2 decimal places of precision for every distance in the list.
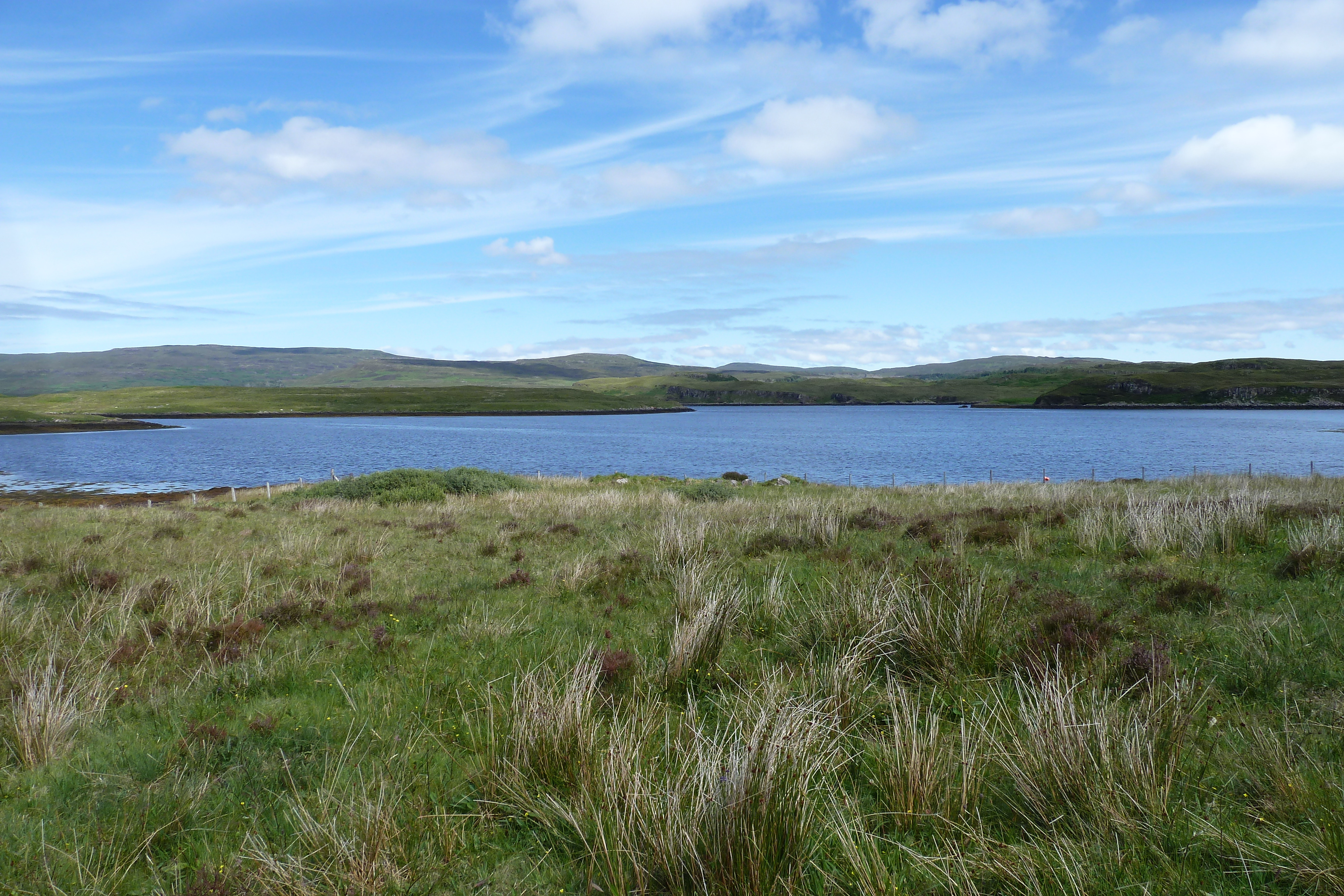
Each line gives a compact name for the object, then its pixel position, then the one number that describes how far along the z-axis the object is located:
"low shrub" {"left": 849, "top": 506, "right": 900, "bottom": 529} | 15.32
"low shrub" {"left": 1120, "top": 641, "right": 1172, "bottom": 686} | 6.03
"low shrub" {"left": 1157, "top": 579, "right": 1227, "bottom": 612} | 8.12
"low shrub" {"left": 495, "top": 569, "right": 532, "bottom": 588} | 11.25
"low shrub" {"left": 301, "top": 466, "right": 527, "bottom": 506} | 26.84
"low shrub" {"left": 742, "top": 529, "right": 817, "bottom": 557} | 13.34
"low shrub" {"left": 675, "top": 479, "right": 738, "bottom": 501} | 27.28
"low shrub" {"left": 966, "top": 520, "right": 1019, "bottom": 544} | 13.05
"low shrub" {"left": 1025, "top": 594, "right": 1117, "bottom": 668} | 6.66
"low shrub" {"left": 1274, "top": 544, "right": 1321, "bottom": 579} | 9.18
